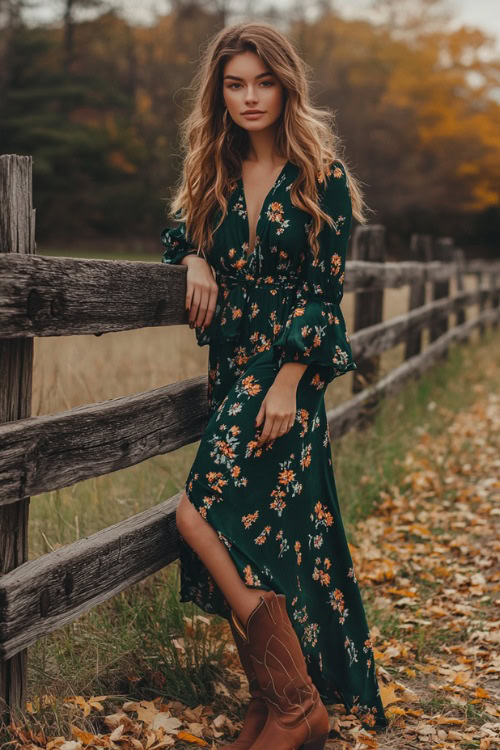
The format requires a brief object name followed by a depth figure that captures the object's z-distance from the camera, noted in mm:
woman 2625
